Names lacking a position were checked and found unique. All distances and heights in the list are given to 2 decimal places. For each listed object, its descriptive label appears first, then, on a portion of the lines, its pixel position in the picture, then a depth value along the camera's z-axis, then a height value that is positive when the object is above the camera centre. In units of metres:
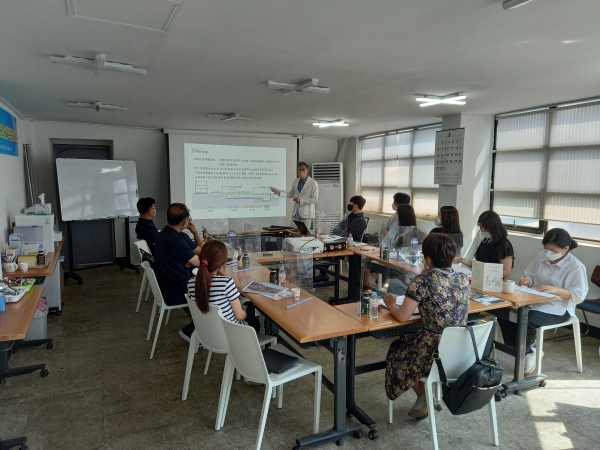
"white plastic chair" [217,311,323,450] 2.12 -1.07
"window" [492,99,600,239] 4.63 +0.16
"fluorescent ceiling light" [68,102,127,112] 4.93 +0.90
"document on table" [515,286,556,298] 3.08 -0.84
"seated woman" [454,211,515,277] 3.57 -0.51
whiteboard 6.57 -0.15
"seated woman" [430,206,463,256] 4.39 -0.43
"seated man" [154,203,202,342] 3.58 -0.69
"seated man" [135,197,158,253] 4.74 -0.52
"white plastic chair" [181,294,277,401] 2.46 -0.95
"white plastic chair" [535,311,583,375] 3.12 -1.27
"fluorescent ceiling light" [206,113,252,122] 5.88 +0.92
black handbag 2.15 -1.09
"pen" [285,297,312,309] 2.70 -0.83
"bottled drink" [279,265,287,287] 3.29 -0.78
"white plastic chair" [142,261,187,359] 3.45 -1.00
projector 4.54 -0.73
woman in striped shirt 2.43 -0.64
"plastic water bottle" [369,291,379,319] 2.53 -0.80
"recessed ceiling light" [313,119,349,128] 6.53 +0.93
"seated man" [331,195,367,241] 5.71 -0.56
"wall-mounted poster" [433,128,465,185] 5.80 +0.37
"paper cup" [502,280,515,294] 3.10 -0.80
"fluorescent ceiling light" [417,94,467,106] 4.43 +0.90
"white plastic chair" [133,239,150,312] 4.85 -0.85
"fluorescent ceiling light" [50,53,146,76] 3.00 +0.88
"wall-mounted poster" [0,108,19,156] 4.59 +0.53
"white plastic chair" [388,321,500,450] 2.23 -0.96
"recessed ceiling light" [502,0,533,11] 1.97 +0.87
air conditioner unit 8.74 -0.18
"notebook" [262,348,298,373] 2.30 -1.06
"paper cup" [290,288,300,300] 2.85 -0.79
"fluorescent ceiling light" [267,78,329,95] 3.75 +0.89
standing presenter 6.41 -0.25
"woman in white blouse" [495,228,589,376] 3.14 -0.83
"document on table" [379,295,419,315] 2.72 -0.81
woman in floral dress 2.33 -0.71
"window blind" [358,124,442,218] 6.95 +0.22
